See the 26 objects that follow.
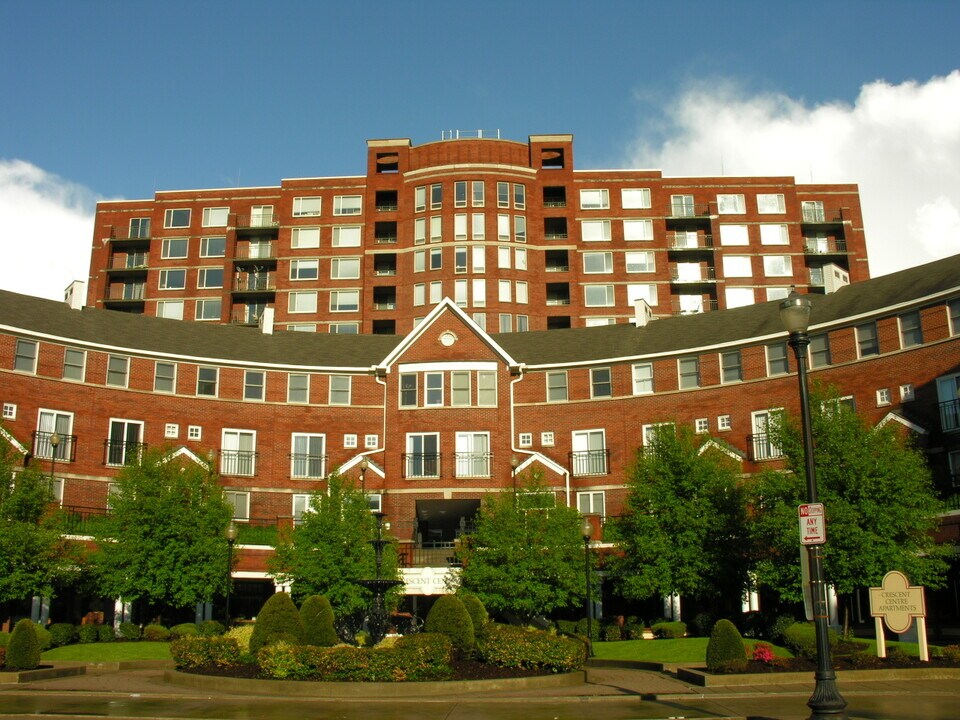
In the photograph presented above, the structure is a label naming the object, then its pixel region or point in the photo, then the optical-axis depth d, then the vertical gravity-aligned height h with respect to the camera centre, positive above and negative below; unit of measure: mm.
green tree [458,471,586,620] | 42812 +2485
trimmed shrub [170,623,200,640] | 41625 -278
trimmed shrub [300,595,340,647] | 27938 -56
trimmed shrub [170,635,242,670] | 28578 -799
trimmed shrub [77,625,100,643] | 41594 -368
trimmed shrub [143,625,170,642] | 42500 -393
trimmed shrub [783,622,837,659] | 29875 -585
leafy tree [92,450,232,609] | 43125 +3351
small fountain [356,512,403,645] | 31781 +185
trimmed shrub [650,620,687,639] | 42469 -429
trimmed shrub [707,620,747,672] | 27438 -746
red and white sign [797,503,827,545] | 17719 +1535
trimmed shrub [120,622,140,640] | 42438 -303
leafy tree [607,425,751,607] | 42312 +3610
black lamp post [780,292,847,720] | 16312 +804
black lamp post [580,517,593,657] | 35966 +2163
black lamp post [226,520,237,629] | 38500 +2999
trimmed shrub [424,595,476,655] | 27812 -107
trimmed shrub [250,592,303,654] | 28219 -77
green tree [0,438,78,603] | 40125 +3164
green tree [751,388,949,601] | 37312 +3924
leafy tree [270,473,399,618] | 43594 +2678
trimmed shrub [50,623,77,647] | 39750 -371
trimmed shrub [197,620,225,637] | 41322 -207
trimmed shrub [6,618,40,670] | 29922 -682
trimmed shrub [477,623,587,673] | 27016 -721
